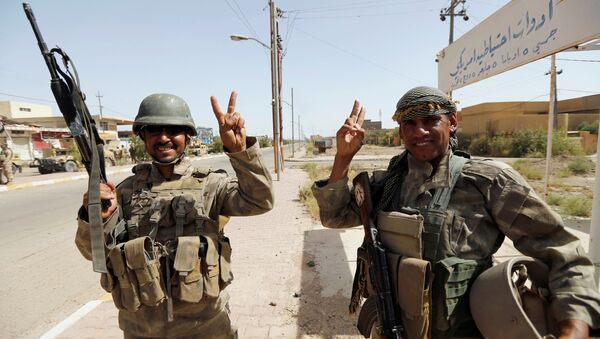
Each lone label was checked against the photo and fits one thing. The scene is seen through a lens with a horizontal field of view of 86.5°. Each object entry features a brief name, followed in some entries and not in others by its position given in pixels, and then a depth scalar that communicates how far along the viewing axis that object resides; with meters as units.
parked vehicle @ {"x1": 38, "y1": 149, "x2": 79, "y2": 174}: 17.07
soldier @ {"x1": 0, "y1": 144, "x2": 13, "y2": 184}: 11.80
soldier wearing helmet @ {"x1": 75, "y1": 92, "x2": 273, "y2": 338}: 1.51
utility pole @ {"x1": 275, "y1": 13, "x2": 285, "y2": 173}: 15.34
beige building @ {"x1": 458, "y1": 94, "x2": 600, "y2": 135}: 24.81
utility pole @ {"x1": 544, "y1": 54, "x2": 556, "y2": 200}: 4.84
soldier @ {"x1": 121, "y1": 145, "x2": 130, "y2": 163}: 23.76
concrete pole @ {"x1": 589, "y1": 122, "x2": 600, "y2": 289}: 2.25
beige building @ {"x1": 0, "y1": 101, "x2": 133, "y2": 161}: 22.12
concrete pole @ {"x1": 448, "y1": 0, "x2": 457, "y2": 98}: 21.66
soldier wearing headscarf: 1.20
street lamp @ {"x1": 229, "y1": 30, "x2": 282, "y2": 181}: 11.91
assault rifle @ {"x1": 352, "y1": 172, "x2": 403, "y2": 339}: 1.36
